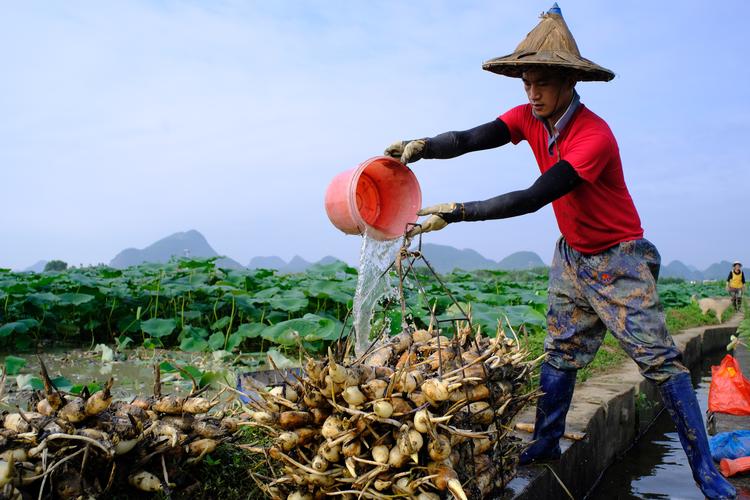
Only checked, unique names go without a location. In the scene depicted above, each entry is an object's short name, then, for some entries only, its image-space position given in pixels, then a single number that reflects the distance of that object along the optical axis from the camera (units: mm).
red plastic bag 4258
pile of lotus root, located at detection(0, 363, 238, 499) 2123
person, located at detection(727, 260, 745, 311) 18938
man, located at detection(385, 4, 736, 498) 3031
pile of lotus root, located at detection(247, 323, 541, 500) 2121
